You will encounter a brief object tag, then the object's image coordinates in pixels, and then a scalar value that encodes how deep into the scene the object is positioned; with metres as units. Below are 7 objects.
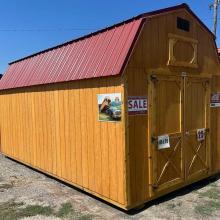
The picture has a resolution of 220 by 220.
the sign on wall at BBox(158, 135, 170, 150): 4.71
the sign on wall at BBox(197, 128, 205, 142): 5.50
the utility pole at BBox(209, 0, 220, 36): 14.34
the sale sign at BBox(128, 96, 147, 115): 4.27
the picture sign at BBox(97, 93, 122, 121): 4.26
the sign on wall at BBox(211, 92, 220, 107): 5.84
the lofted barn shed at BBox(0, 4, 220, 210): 4.34
